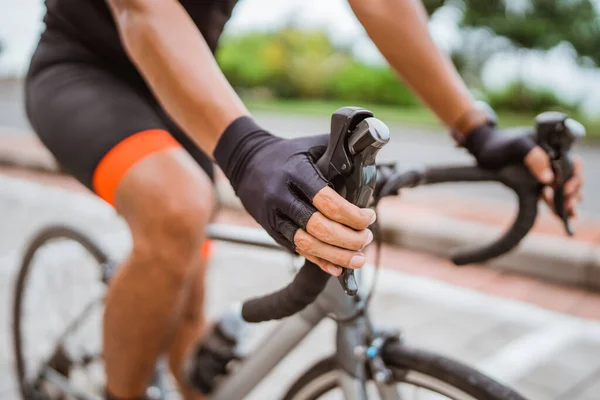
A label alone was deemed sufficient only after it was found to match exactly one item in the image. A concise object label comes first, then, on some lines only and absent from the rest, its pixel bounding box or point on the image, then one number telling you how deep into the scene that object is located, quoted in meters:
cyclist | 0.98
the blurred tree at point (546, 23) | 17.33
